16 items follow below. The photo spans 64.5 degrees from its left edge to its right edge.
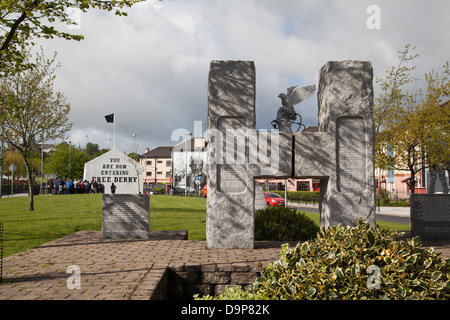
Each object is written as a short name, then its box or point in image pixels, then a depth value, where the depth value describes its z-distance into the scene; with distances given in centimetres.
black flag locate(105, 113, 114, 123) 2386
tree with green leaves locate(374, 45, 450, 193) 1911
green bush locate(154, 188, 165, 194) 6239
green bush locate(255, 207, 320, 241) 862
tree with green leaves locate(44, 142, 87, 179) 6694
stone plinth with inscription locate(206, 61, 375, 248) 756
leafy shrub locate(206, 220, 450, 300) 294
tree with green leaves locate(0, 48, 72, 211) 1808
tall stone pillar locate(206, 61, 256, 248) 755
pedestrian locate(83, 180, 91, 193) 3708
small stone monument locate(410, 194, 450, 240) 923
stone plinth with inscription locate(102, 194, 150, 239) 902
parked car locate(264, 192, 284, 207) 2848
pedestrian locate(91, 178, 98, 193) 3562
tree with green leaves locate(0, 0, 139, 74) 955
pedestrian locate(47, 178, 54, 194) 3922
